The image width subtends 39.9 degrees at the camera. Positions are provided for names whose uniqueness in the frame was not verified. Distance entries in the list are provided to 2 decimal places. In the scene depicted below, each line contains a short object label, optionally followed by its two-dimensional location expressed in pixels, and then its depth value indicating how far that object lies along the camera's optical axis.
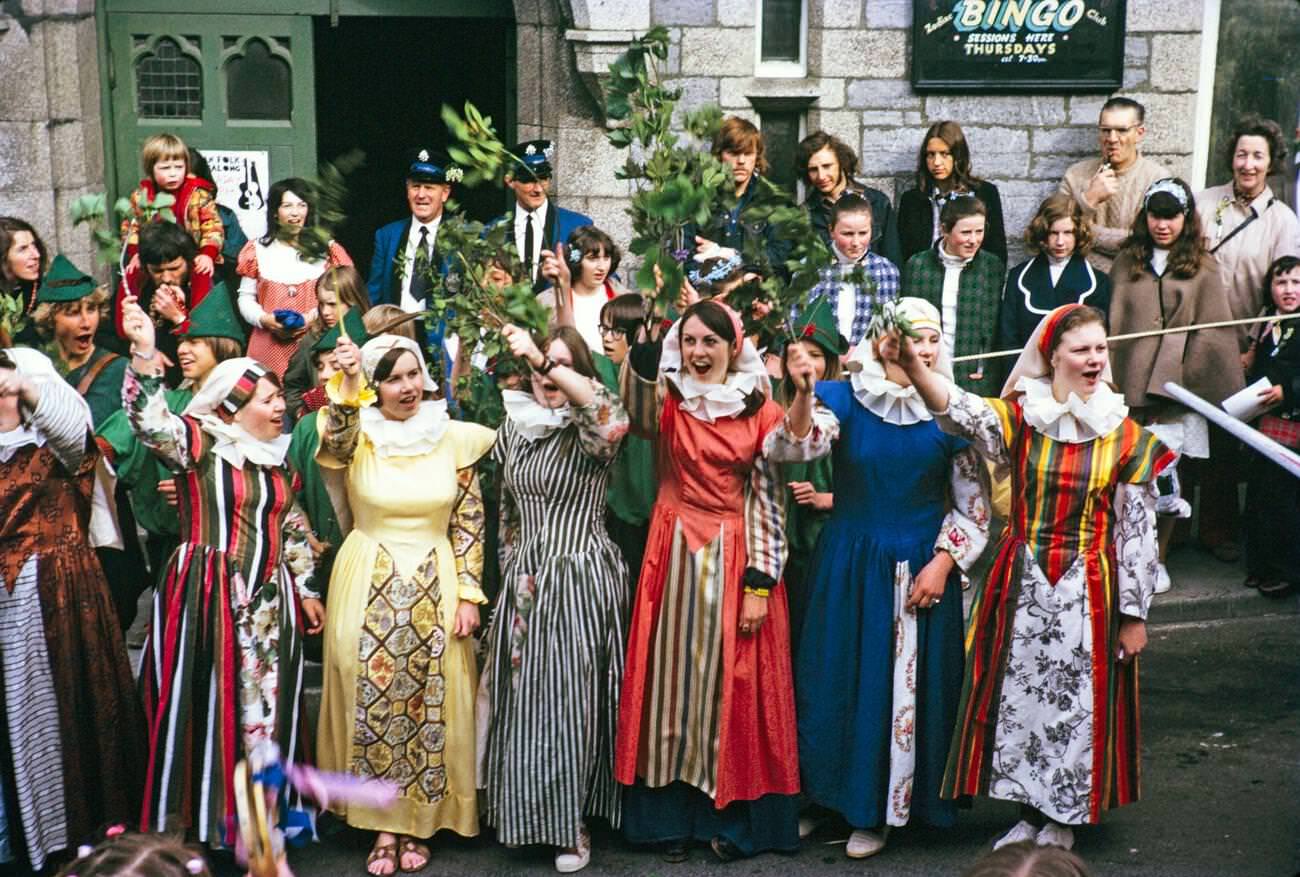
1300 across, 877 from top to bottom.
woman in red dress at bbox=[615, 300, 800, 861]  5.50
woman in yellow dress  5.54
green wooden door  9.29
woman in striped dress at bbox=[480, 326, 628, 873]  5.51
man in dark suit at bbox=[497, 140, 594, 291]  7.70
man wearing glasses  8.74
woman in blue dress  5.54
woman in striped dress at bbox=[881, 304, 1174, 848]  5.39
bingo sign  9.11
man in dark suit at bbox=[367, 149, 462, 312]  7.77
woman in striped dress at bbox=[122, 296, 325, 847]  5.41
